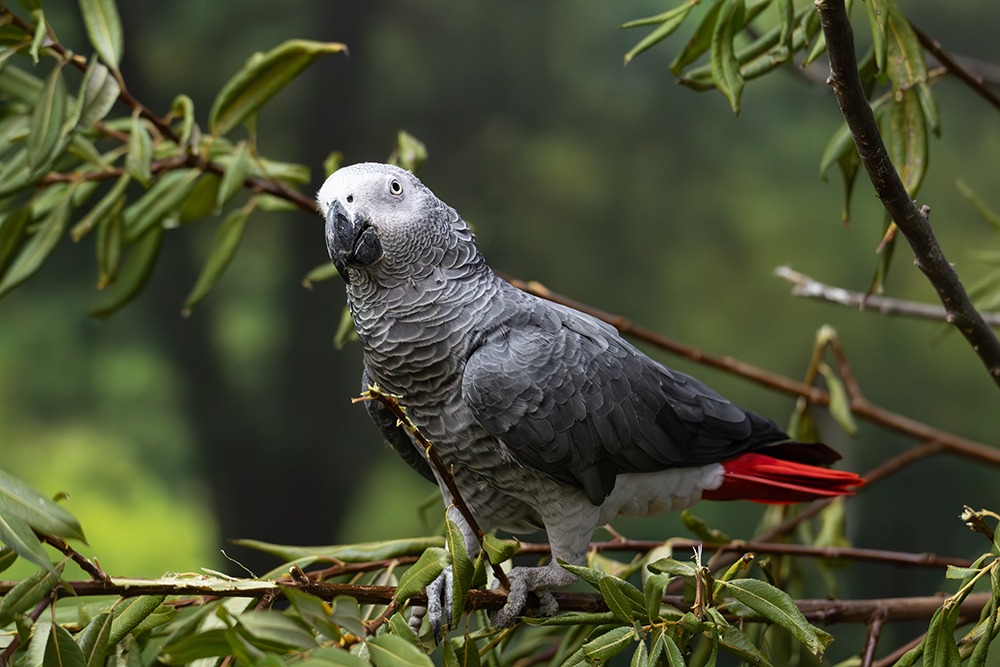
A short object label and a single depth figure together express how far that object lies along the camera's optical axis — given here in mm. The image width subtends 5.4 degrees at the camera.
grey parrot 5263
